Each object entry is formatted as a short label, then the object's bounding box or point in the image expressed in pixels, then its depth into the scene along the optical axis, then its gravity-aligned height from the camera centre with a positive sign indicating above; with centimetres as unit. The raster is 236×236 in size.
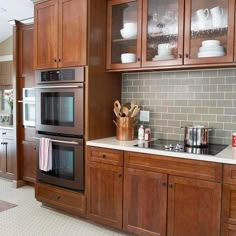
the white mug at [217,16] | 223 +76
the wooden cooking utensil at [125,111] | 277 -10
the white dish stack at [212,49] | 221 +47
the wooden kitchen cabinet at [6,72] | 476 +52
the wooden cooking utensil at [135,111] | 279 -10
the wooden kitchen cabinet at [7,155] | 391 -84
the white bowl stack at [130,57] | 266 +46
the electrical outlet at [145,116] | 294 -16
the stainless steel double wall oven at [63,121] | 267 -22
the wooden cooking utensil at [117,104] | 283 -3
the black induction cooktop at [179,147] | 215 -40
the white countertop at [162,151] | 193 -41
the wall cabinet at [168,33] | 223 +66
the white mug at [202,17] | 231 +77
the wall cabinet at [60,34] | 261 +72
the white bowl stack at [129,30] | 266 +74
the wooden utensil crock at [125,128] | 270 -27
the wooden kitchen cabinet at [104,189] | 245 -85
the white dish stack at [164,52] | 247 +48
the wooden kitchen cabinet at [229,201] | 189 -72
